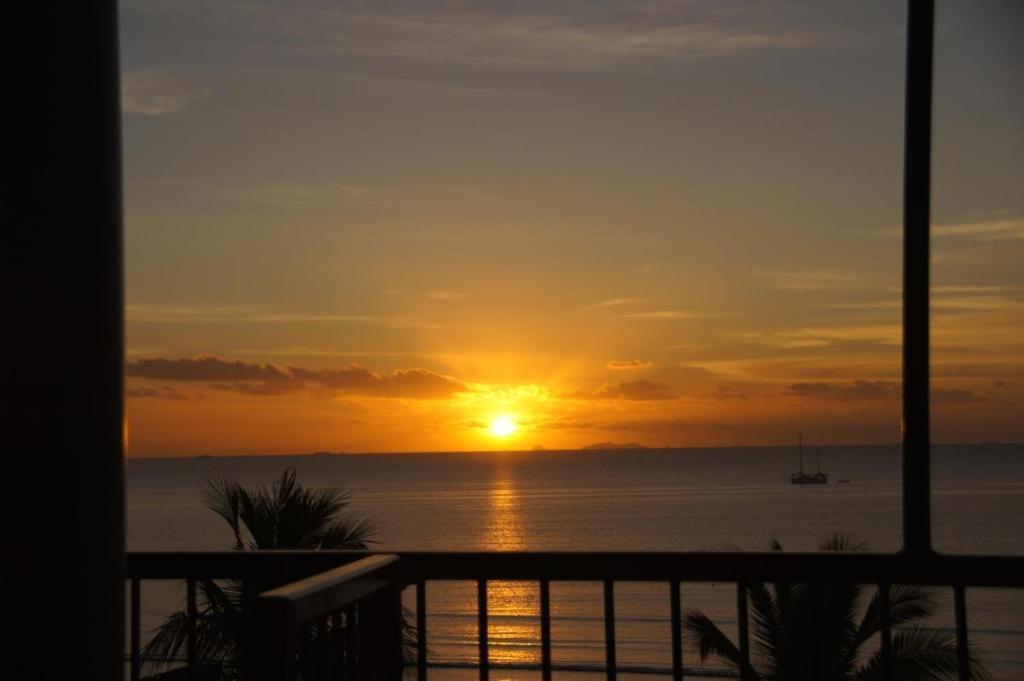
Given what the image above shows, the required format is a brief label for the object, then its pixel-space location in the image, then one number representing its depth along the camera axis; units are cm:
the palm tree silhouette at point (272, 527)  857
